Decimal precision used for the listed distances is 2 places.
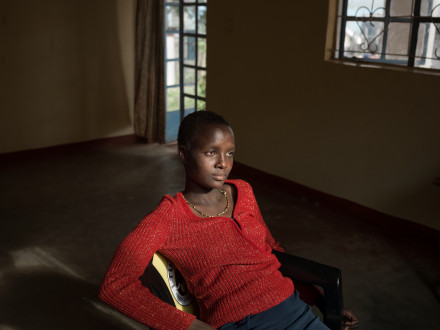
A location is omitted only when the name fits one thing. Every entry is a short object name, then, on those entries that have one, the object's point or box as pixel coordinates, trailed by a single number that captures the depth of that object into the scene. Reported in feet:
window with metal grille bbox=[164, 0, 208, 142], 17.02
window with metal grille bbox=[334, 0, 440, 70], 10.53
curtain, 17.54
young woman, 4.06
